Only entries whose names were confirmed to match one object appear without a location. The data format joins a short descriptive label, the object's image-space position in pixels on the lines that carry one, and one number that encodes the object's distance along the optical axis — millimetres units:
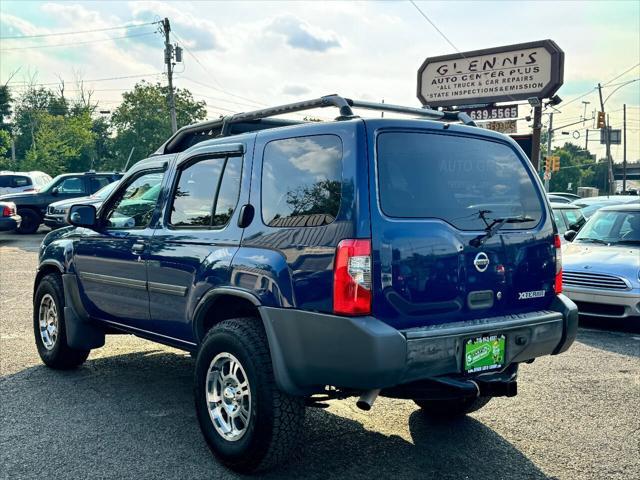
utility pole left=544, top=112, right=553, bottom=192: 38719
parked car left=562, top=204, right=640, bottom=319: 7504
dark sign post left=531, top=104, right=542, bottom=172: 19328
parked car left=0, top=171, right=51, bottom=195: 21734
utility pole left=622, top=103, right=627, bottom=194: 60591
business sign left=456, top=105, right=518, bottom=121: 21312
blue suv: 3184
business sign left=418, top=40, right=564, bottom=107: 19734
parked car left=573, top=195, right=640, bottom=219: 16422
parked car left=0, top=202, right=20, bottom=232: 16734
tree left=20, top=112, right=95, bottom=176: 48156
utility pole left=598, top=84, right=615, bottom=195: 53906
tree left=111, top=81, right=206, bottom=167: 63438
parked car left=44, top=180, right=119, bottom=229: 16906
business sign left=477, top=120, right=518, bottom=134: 21547
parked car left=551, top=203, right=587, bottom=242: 11523
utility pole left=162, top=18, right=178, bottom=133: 40156
